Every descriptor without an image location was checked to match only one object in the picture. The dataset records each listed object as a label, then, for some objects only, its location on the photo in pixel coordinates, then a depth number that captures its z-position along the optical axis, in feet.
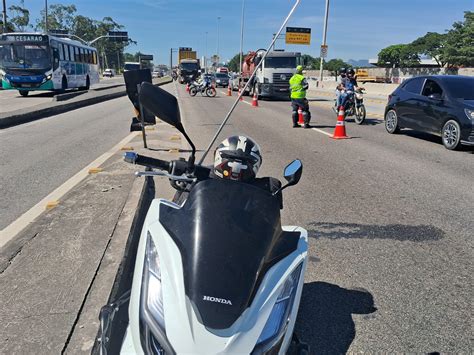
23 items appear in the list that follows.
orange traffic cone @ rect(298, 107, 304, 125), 47.93
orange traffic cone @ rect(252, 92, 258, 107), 80.47
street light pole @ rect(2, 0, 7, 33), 144.66
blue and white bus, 84.28
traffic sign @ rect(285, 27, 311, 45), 172.35
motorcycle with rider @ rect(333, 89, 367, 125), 51.19
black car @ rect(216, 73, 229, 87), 178.91
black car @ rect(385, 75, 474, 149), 32.58
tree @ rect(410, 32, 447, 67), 317.18
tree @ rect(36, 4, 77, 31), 351.52
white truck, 95.09
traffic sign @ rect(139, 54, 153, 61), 264.85
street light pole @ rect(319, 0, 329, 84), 133.31
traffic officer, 46.03
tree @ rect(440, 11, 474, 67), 228.02
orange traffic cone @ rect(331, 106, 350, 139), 40.24
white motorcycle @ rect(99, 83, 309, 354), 5.53
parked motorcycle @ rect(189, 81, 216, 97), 108.17
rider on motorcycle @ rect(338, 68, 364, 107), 50.29
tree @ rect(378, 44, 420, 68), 356.79
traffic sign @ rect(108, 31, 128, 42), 251.60
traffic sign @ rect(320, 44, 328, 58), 129.70
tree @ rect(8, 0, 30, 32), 268.62
